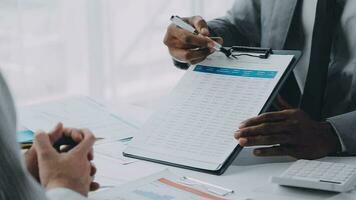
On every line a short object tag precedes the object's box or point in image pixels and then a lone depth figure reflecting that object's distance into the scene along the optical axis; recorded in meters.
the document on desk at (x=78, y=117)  1.94
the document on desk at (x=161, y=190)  1.54
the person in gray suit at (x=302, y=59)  1.73
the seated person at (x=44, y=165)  1.22
